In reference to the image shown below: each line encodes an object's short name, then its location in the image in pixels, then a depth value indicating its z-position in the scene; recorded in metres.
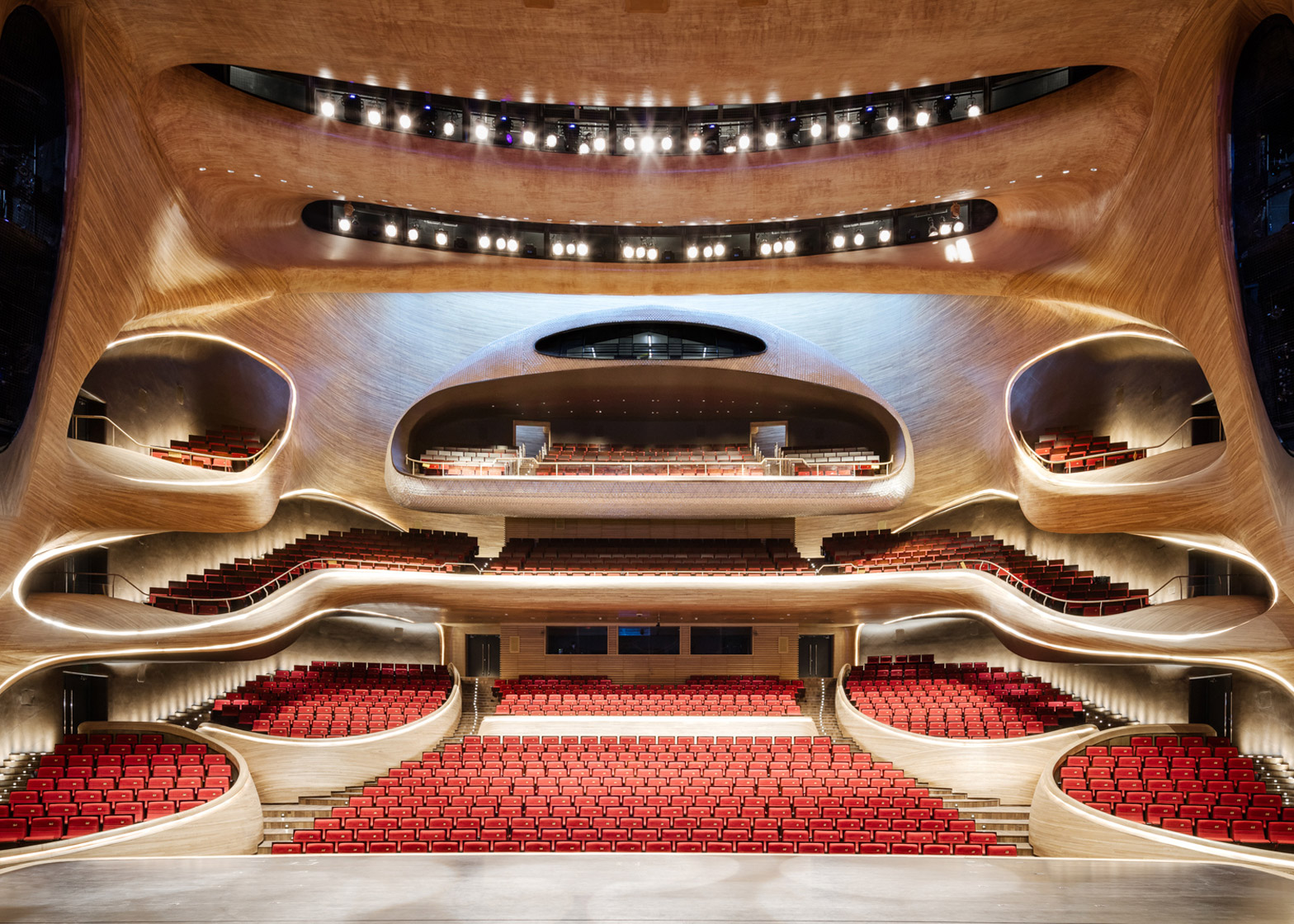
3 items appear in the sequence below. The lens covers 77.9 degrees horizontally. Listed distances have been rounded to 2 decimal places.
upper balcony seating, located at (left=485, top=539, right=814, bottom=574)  19.05
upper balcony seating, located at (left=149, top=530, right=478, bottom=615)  15.21
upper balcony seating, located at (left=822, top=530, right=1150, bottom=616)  14.92
